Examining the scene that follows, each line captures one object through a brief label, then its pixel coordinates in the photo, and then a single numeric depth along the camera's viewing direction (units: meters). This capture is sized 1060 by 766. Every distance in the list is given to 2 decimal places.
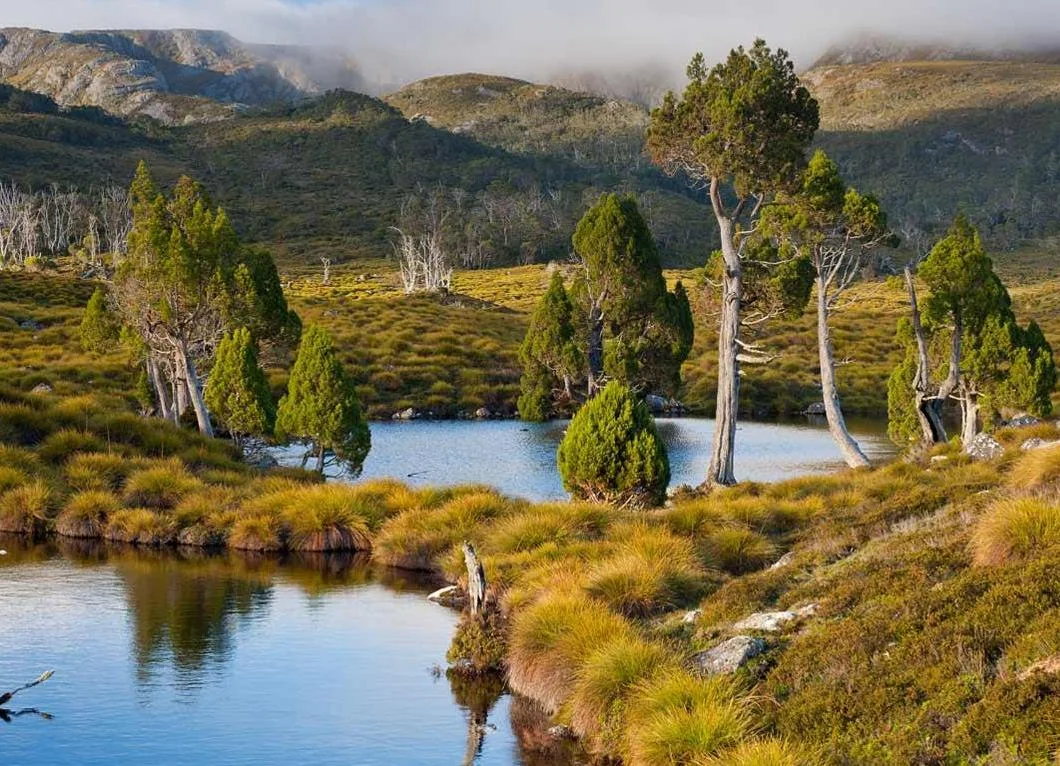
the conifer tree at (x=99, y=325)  46.72
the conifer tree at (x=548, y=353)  53.09
